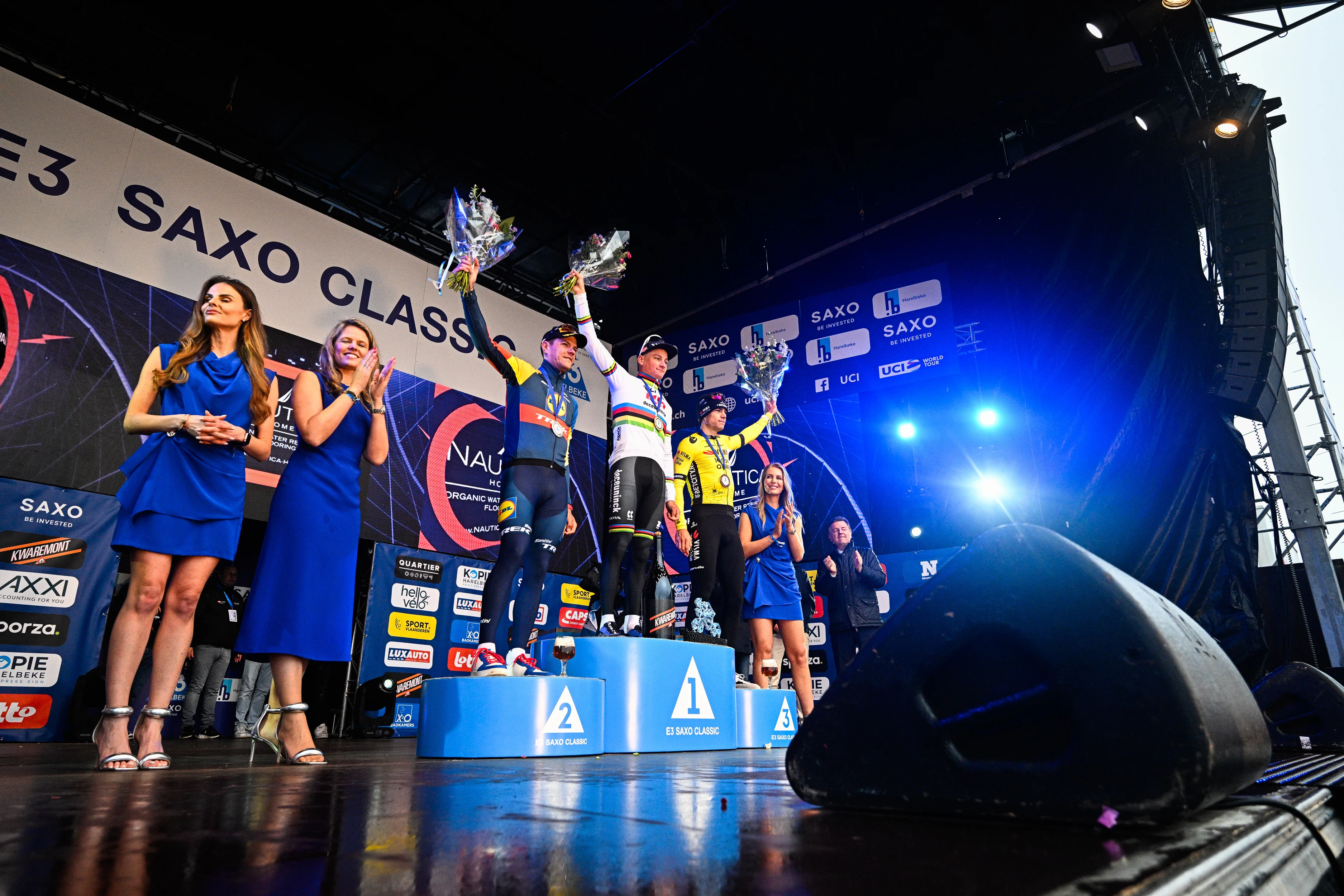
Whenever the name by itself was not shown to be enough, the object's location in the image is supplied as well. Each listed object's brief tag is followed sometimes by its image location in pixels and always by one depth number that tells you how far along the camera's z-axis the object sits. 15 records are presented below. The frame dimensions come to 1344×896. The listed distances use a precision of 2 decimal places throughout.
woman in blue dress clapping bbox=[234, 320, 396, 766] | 2.54
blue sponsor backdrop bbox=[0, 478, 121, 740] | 5.84
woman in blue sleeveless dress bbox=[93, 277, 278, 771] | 2.28
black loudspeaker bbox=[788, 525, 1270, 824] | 0.87
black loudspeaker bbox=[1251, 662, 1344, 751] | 2.67
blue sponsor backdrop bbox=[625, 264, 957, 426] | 8.75
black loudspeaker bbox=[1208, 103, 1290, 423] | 6.17
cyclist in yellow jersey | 4.99
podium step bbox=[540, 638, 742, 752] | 3.30
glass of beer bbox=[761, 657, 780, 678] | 5.03
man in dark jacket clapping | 6.74
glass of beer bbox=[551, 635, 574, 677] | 3.16
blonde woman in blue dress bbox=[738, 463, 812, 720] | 5.09
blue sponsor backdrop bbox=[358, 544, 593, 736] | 7.78
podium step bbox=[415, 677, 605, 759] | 2.82
